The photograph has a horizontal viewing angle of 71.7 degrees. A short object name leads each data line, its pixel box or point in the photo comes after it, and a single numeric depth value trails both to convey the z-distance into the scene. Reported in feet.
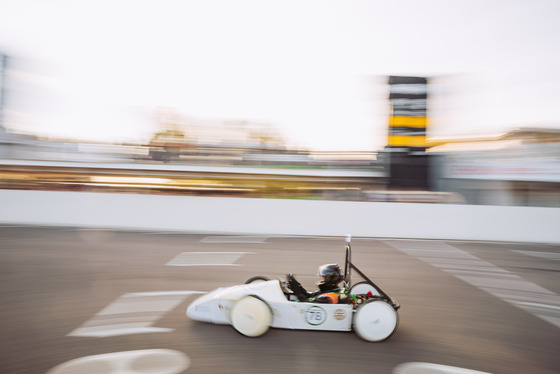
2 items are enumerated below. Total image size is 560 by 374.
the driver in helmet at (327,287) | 12.22
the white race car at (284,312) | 11.52
